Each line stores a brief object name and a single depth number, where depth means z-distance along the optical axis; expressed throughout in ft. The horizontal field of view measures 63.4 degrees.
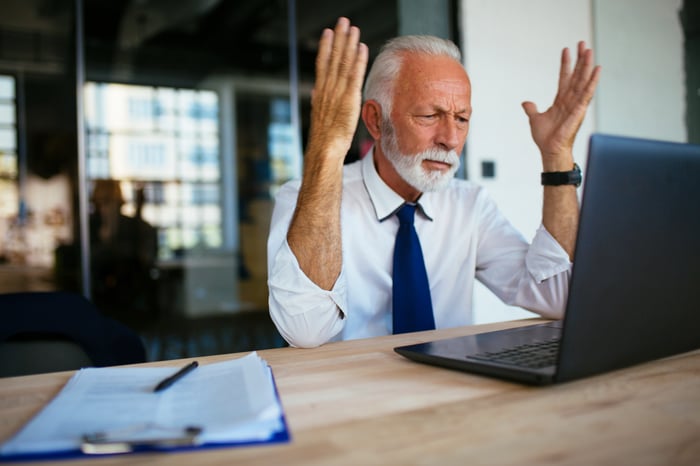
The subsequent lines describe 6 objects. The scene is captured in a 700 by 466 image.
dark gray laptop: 2.17
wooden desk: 1.72
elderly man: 3.93
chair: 3.74
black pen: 2.39
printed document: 1.81
